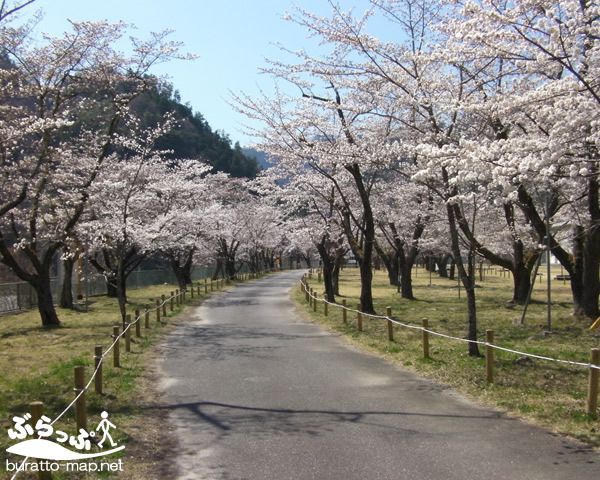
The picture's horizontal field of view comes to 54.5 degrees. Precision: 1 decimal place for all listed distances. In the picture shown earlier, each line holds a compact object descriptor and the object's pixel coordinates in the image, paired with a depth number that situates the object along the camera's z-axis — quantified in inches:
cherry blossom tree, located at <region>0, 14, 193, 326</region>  604.1
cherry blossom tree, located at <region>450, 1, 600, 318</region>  305.9
